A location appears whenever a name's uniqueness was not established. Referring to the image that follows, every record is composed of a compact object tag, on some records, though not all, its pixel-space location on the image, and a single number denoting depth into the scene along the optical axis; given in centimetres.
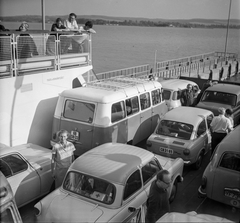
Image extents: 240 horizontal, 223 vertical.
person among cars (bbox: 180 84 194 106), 1072
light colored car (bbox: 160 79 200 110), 1085
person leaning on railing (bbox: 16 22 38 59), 803
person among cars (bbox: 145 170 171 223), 422
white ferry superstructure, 757
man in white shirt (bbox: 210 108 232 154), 726
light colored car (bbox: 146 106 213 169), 701
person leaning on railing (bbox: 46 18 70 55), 899
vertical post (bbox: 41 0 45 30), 964
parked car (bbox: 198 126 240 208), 532
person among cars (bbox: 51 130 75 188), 559
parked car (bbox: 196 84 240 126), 1001
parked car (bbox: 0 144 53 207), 536
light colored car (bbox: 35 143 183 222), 425
